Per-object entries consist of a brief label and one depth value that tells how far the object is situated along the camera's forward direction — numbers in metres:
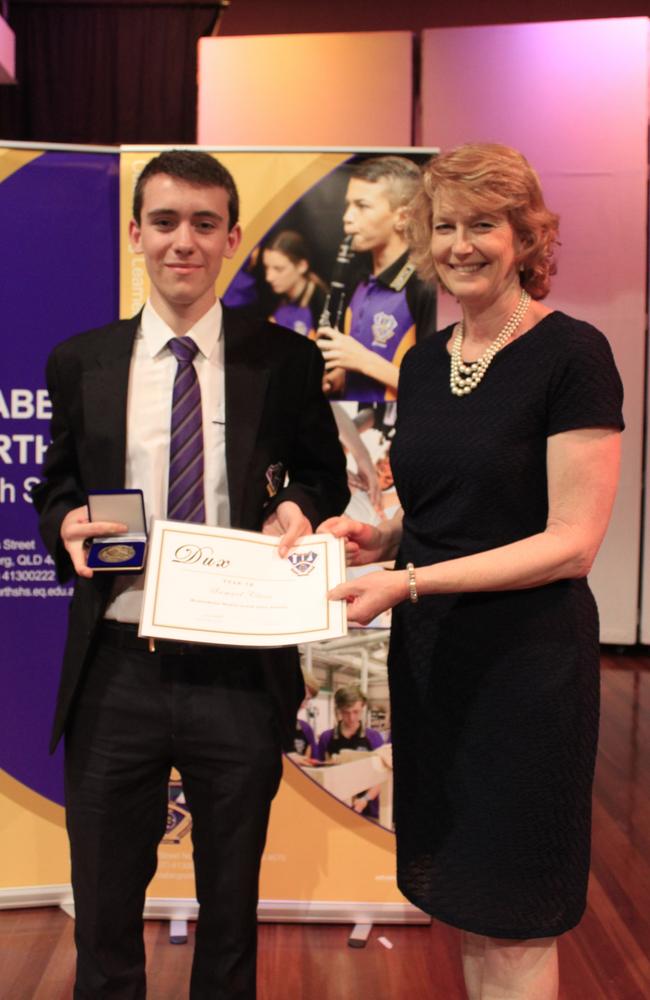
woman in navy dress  1.64
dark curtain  7.36
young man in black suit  1.88
